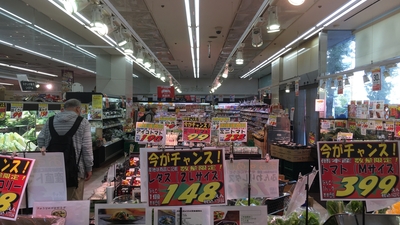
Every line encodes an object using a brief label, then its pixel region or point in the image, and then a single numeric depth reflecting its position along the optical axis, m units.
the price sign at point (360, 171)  1.58
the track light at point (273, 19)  4.69
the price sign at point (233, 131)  4.83
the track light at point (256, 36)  5.74
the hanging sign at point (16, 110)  4.90
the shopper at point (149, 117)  11.60
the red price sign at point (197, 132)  4.63
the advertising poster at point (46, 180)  1.57
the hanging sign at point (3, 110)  4.68
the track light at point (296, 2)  4.01
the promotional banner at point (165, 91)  16.02
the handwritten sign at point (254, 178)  1.78
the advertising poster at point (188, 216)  1.53
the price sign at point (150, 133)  4.77
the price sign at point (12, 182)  1.38
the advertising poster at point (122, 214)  1.43
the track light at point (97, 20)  4.52
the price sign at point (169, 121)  7.18
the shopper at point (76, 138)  3.43
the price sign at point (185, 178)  1.49
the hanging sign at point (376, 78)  6.09
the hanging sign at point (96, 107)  8.20
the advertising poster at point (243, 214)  1.52
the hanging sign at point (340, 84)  7.73
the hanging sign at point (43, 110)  5.61
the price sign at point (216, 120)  6.74
